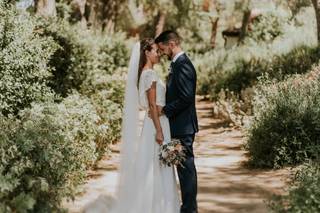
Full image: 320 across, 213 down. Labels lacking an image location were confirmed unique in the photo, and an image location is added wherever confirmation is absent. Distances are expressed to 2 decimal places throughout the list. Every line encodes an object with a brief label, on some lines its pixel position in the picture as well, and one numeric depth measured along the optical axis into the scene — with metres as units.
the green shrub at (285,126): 9.61
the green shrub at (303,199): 5.03
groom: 6.35
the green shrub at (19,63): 9.52
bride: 6.63
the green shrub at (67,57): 13.38
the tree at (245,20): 31.78
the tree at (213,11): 48.31
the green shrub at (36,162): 4.88
